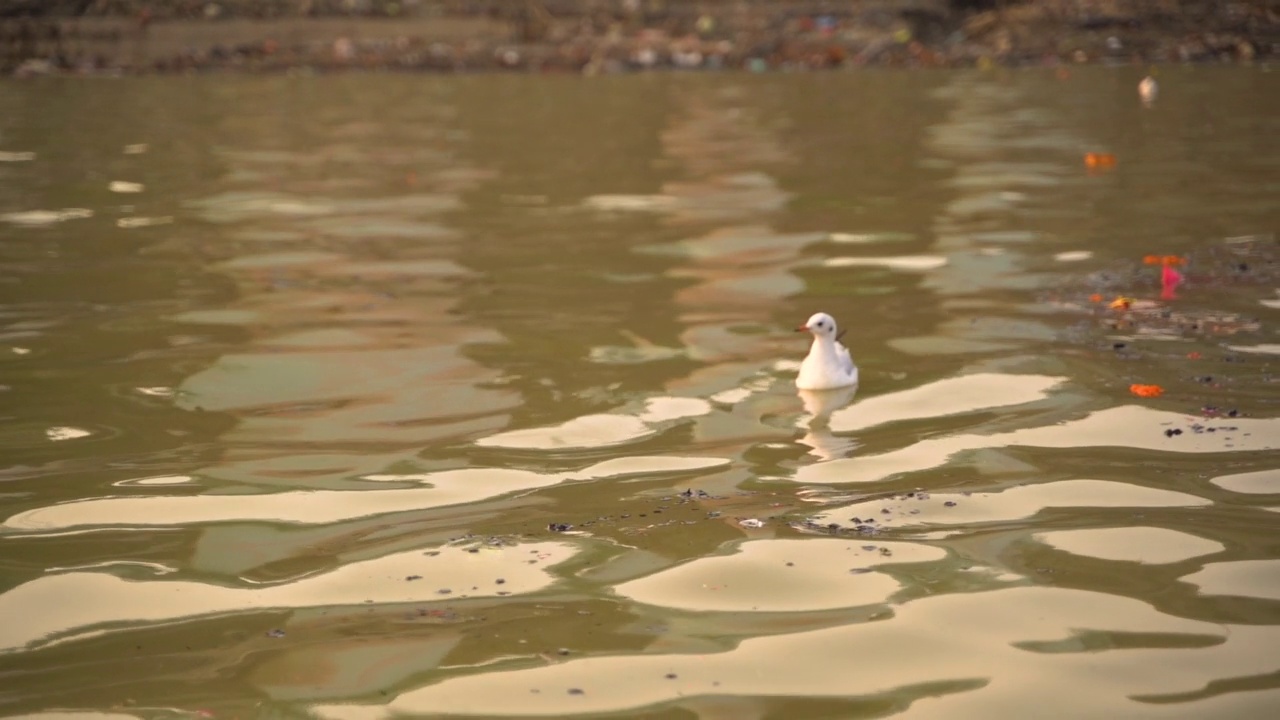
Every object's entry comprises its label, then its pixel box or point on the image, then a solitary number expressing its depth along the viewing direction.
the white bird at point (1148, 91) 15.70
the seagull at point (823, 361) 6.21
